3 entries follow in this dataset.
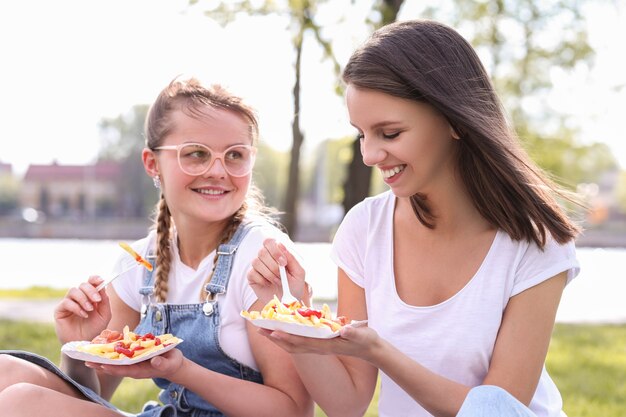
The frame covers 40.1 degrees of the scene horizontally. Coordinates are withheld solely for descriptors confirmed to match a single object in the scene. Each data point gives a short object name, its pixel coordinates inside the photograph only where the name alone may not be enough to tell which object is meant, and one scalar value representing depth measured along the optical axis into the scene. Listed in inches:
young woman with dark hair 89.0
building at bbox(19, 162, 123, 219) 2033.7
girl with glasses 97.3
